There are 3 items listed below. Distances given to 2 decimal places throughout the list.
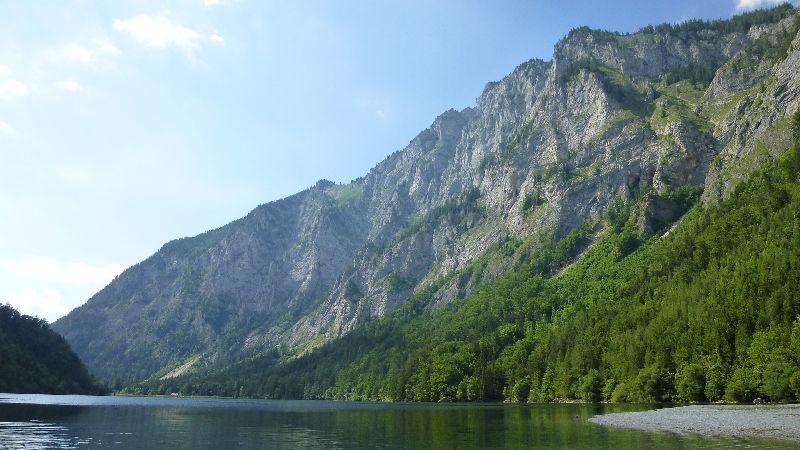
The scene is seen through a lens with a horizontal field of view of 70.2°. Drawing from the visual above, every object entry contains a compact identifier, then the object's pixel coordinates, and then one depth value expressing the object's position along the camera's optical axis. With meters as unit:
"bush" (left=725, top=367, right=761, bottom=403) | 97.04
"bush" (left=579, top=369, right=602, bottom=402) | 137.38
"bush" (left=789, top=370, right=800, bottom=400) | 86.88
